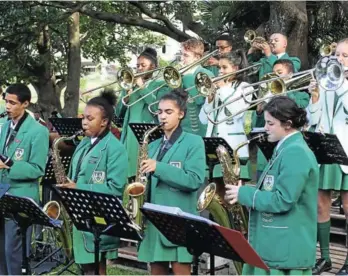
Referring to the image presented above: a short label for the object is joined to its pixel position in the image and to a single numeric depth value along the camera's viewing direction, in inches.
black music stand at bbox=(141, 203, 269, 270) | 134.5
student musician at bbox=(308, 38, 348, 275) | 220.7
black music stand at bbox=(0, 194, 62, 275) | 181.9
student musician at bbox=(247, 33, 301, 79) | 273.8
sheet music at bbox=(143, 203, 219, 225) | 139.2
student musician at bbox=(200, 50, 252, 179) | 250.1
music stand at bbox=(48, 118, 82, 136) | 271.3
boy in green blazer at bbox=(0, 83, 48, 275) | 210.5
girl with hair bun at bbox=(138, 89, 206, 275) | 183.5
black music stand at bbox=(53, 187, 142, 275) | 161.8
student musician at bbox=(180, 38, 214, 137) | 268.4
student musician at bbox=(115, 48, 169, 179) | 272.2
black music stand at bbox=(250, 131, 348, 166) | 197.3
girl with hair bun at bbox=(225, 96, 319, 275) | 151.4
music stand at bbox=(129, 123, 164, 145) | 231.5
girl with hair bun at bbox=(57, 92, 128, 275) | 189.5
